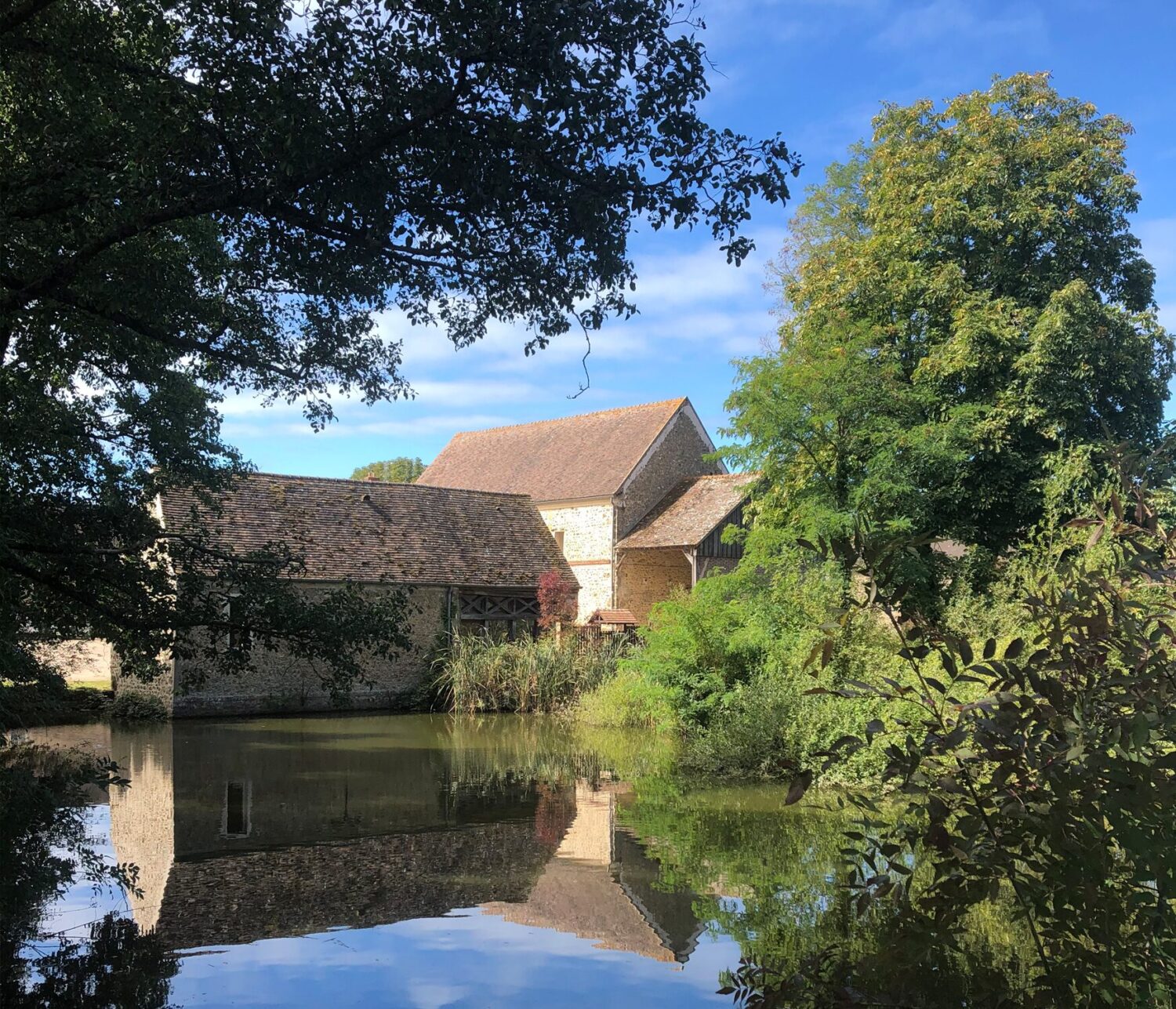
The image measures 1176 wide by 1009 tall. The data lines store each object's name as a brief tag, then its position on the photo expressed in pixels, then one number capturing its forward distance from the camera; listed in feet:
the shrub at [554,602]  80.74
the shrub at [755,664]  41.91
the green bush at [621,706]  55.42
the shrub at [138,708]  65.46
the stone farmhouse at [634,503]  91.86
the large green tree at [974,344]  51.88
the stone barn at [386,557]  71.20
